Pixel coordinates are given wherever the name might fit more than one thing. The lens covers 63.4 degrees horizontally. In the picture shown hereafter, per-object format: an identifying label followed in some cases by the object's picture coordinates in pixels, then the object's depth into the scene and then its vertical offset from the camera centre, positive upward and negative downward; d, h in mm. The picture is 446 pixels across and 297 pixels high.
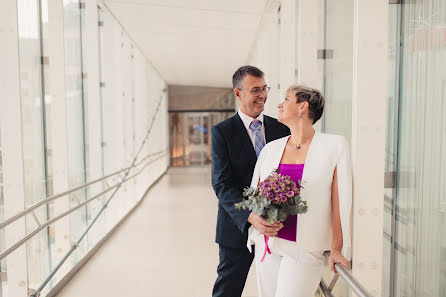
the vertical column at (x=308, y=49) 3152 +715
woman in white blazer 1465 -355
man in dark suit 1912 -157
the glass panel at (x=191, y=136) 16219 -223
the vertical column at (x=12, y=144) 2637 -94
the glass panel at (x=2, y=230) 2694 -741
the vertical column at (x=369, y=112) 1746 +92
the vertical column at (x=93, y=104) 4855 +375
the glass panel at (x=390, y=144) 1920 -73
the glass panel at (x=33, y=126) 3143 +52
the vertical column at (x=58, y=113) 3580 +186
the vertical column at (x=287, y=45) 3527 +898
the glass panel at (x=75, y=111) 4164 +248
